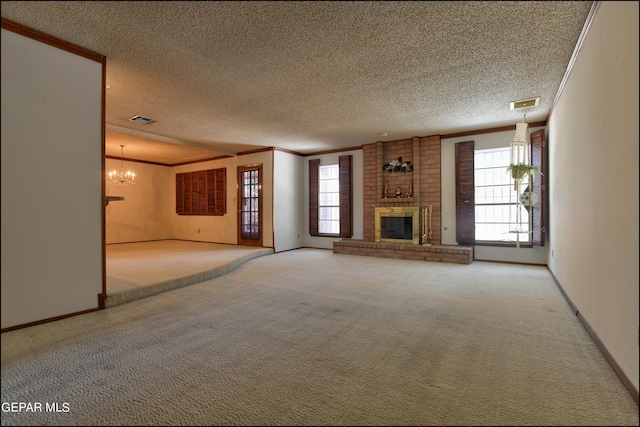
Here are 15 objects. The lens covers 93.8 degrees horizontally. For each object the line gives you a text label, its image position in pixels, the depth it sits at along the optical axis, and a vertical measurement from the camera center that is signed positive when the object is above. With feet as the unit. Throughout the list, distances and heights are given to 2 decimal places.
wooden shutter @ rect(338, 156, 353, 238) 23.44 +1.34
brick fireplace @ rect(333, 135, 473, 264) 19.01 +1.43
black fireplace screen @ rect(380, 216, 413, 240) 20.71 -1.01
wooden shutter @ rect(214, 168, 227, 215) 26.68 +1.92
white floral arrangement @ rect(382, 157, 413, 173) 21.04 +3.36
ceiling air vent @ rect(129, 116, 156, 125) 15.61 +4.98
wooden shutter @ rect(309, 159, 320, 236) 25.11 +1.68
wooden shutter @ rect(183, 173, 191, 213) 29.48 +2.09
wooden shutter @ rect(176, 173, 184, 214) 30.09 +2.06
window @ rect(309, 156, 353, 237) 23.98 +1.10
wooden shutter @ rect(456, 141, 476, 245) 18.74 +1.19
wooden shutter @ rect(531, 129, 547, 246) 15.90 +1.42
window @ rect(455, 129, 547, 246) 18.17 +0.91
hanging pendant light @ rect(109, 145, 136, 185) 24.97 +3.16
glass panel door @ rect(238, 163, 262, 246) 23.93 +0.68
